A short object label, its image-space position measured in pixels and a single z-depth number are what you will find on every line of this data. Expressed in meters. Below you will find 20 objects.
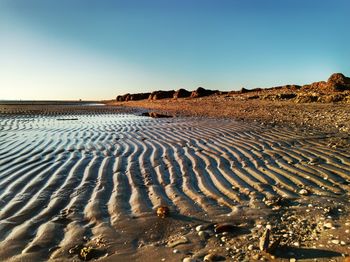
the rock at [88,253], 2.83
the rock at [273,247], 2.70
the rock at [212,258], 2.70
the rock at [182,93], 45.56
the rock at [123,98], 72.31
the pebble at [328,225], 3.11
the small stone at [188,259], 2.72
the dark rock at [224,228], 3.21
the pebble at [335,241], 2.78
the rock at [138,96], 66.12
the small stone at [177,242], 3.01
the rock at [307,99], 18.33
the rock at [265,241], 2.74
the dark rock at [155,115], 17.62
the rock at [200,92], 40.97
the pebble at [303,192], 4.14
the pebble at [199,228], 3.29
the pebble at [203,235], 3.11
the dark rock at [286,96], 22.09
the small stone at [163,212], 3.66
